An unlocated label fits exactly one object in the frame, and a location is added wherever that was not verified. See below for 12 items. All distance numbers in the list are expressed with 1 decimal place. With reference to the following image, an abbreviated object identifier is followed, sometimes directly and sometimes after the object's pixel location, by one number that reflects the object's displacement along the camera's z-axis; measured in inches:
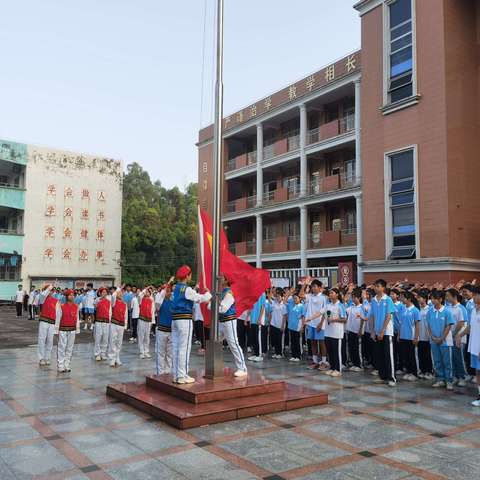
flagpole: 304.3
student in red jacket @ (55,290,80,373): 394.3
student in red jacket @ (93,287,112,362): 437.4
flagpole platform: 247.4
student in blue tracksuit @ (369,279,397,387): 349.1
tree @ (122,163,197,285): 1579.7
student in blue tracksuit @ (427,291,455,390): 335.9
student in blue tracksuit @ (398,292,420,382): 366.9
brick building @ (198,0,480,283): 670.5
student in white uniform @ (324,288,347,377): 381.9
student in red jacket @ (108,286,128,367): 424.5
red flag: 331.9
